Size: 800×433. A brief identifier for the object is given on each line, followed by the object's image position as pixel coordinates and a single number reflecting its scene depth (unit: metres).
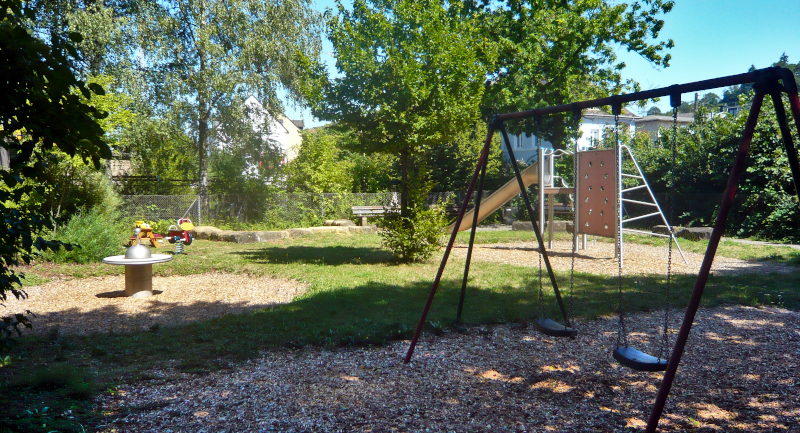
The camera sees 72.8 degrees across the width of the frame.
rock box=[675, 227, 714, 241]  14.07
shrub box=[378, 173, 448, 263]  10.37
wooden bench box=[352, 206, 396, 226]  19.20
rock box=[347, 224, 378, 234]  17.44
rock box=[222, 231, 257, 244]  14.91
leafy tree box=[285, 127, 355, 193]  21.11
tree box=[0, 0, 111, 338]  2.56
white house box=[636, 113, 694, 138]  54.25
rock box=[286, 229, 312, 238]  16.03
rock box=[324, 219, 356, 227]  18.02
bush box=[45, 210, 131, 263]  10.42
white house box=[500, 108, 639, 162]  41.09
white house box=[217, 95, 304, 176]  20.45
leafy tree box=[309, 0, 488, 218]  10.60
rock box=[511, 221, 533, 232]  17.78
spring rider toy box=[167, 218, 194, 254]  12.50
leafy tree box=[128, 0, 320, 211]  18.36
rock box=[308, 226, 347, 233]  16.76
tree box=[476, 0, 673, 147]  20.08
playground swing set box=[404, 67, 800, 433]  3.14
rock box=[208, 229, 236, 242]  15.33
